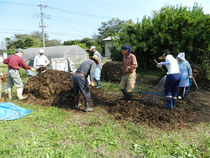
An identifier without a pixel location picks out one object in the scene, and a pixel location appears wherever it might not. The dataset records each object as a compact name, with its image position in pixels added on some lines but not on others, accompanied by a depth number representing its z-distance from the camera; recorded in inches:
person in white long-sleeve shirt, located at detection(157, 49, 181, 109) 166.2
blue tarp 162.9
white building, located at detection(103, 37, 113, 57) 1478.0
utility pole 1309.1
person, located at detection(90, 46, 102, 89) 283.5
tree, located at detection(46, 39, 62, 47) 2152.8
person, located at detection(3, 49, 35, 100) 216.4
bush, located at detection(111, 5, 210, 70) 362.3
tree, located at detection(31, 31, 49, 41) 2477.0
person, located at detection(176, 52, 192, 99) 210.8
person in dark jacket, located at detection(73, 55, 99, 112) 173.9
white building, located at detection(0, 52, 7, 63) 1444.0
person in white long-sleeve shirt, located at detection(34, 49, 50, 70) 291.9
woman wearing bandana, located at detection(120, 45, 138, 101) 178.7
